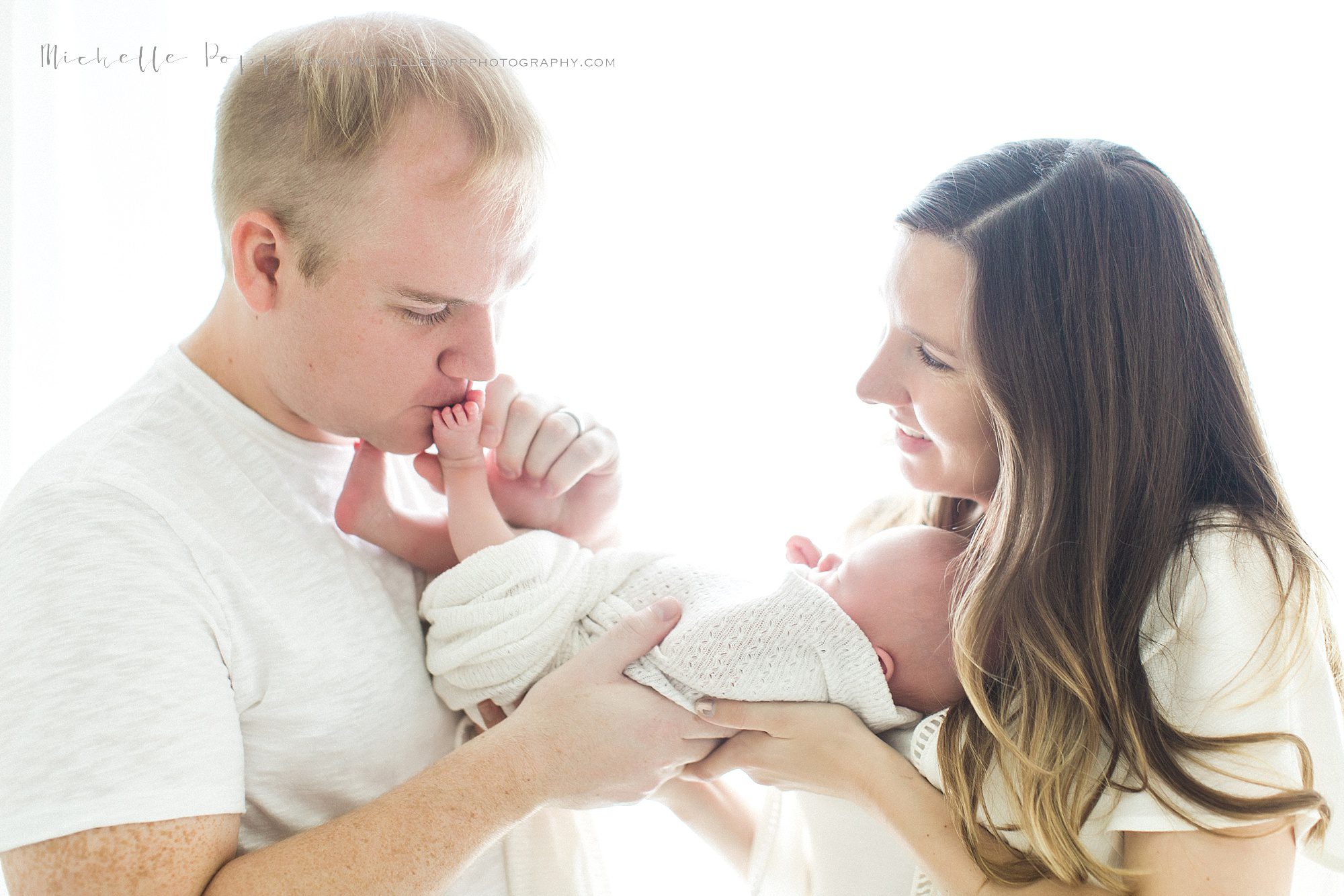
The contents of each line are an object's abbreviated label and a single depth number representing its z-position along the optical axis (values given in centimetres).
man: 107
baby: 143
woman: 116
